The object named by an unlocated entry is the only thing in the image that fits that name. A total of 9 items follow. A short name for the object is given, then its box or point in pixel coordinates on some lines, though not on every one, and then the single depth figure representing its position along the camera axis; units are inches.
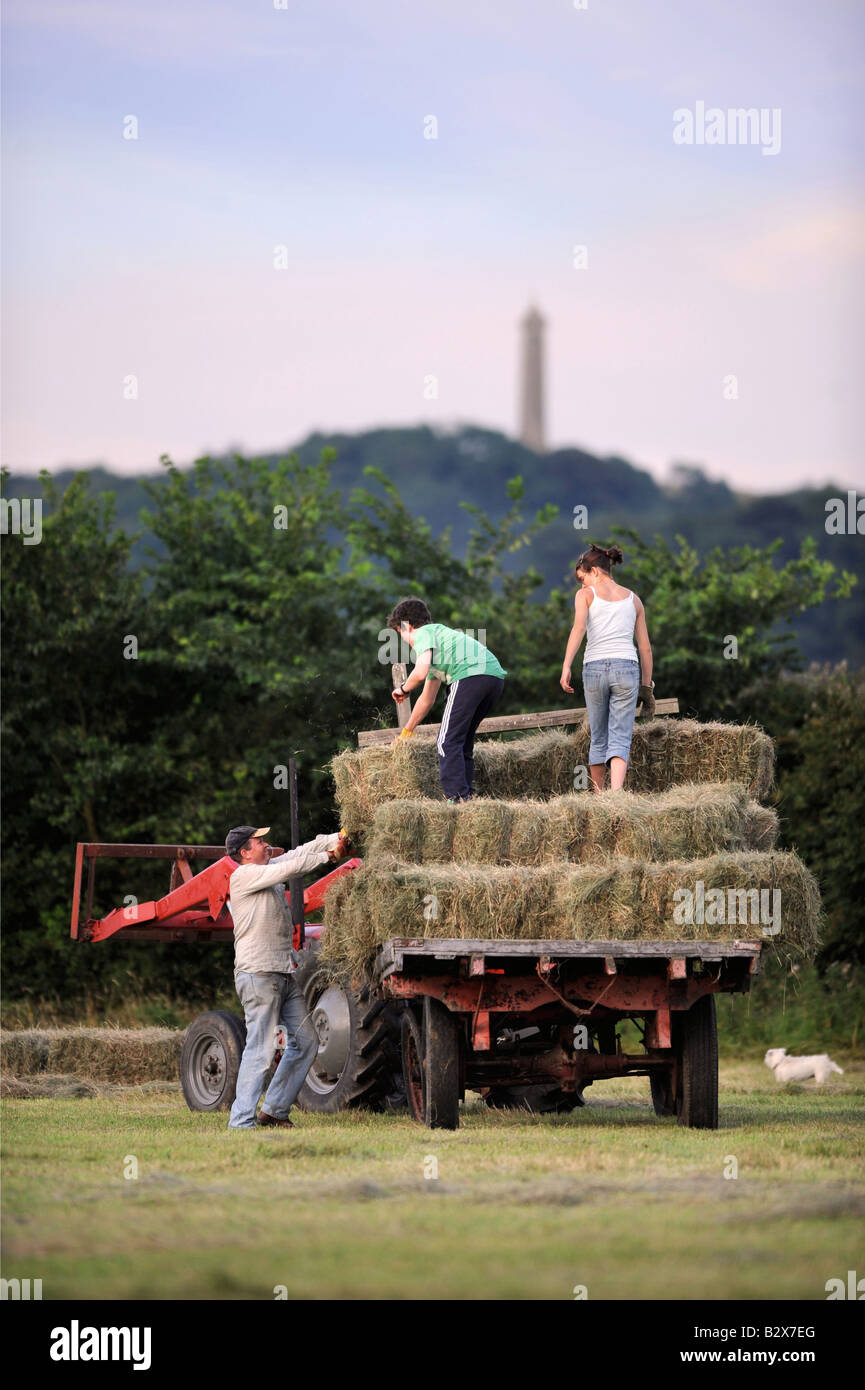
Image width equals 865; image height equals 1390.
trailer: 377.4
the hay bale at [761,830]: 422.9
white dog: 605.0
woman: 451.8
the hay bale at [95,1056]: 591.5
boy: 431.5
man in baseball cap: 422.0
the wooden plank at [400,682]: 459.8
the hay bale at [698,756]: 462.6
